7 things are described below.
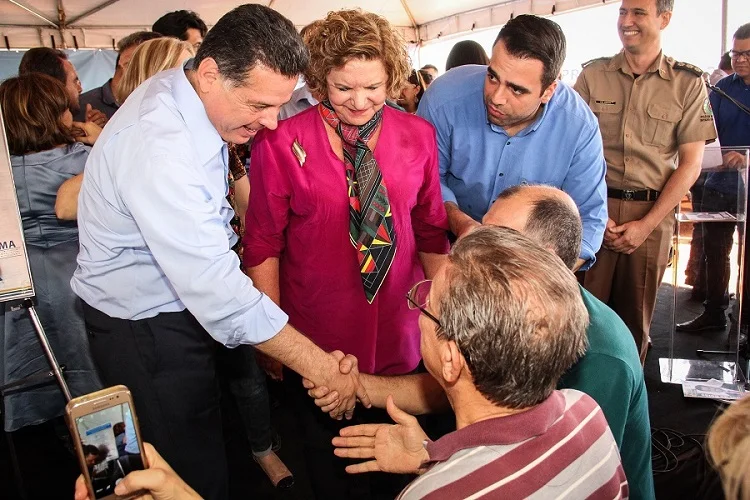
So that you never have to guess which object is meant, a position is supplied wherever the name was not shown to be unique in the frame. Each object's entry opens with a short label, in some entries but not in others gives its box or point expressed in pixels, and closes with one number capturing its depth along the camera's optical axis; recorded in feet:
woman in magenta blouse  6.31
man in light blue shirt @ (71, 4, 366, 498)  5.01
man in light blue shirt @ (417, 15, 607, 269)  7.79
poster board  8.21
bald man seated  4.65
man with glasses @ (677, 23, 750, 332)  11.35
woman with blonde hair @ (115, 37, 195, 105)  7.88
